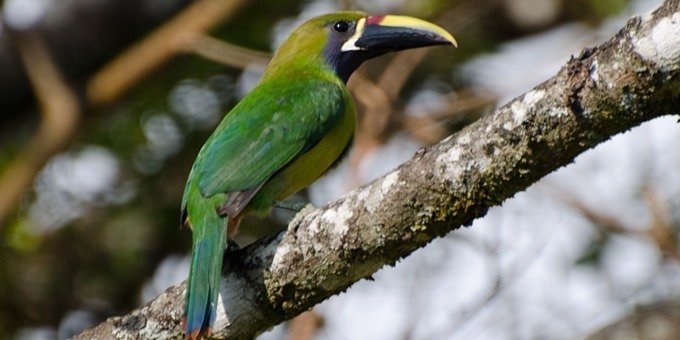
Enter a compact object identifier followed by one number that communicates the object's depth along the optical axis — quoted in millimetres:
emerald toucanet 7105
